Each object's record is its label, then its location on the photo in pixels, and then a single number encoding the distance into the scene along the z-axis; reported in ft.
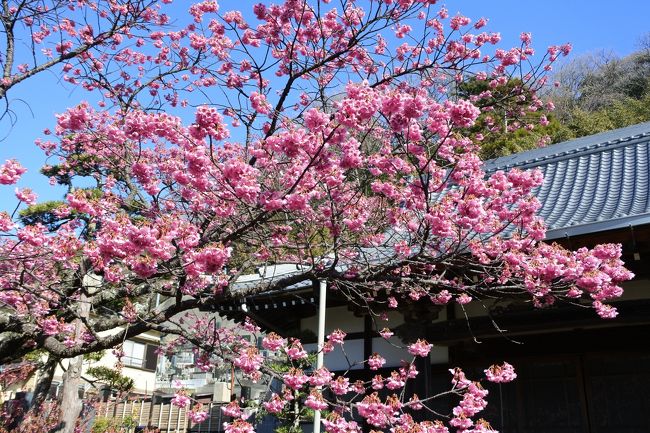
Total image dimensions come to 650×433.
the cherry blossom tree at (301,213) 12.14
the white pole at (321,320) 18.04
